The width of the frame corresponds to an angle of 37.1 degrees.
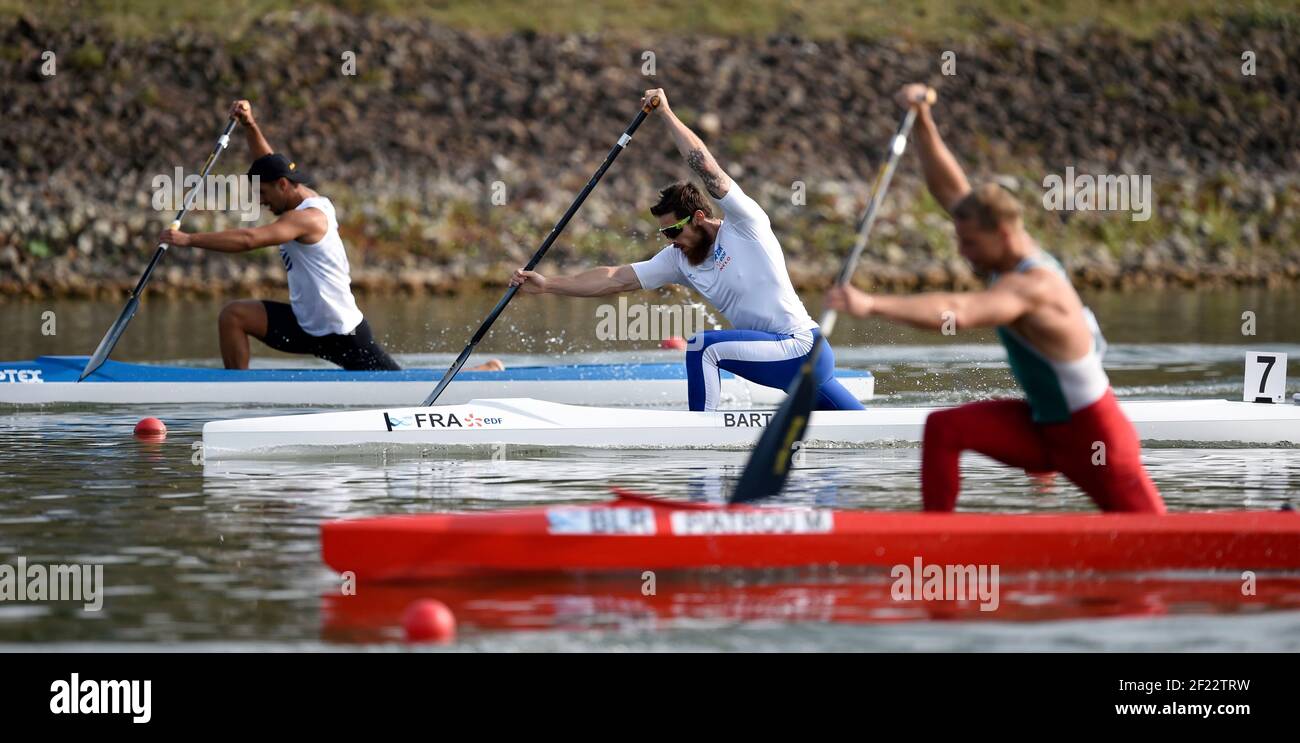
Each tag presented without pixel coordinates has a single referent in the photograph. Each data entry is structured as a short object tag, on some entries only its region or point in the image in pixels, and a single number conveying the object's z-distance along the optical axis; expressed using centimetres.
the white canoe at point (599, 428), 1239
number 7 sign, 1316
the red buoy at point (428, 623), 745
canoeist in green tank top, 789
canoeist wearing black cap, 1477
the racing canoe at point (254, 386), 1578
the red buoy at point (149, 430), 1380
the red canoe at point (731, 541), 827
